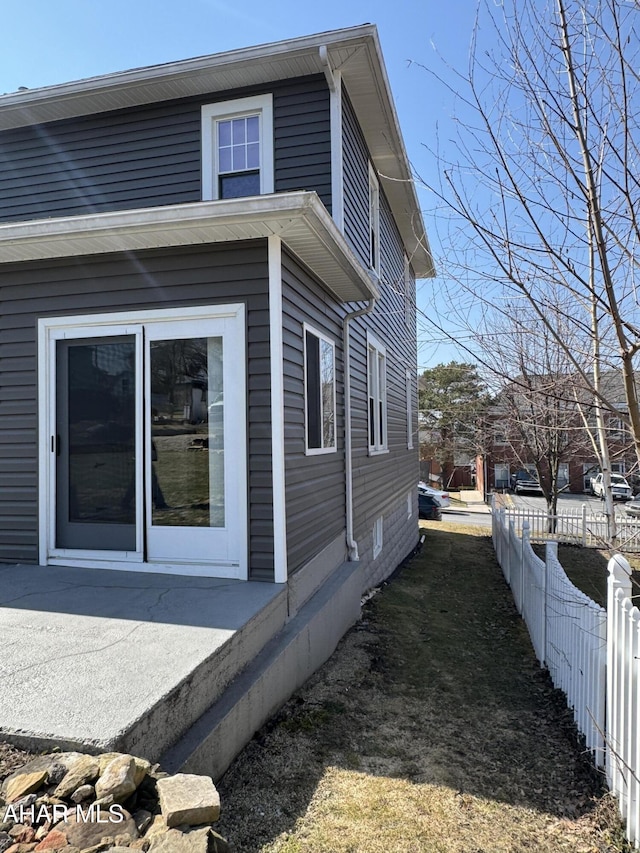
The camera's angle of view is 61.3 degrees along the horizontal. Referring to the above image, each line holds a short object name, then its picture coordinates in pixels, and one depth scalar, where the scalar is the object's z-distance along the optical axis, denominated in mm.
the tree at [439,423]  30247
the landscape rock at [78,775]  1930
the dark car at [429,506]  21797
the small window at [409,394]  13125
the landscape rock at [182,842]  1720
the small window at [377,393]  8688
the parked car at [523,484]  31453
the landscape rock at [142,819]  1849
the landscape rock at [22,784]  1934
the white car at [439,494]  22266
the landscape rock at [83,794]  1909
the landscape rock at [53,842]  1736
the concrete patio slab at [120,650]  2277
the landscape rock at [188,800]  1858
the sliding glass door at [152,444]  4355
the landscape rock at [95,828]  1770
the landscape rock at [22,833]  1782
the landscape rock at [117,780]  1897
